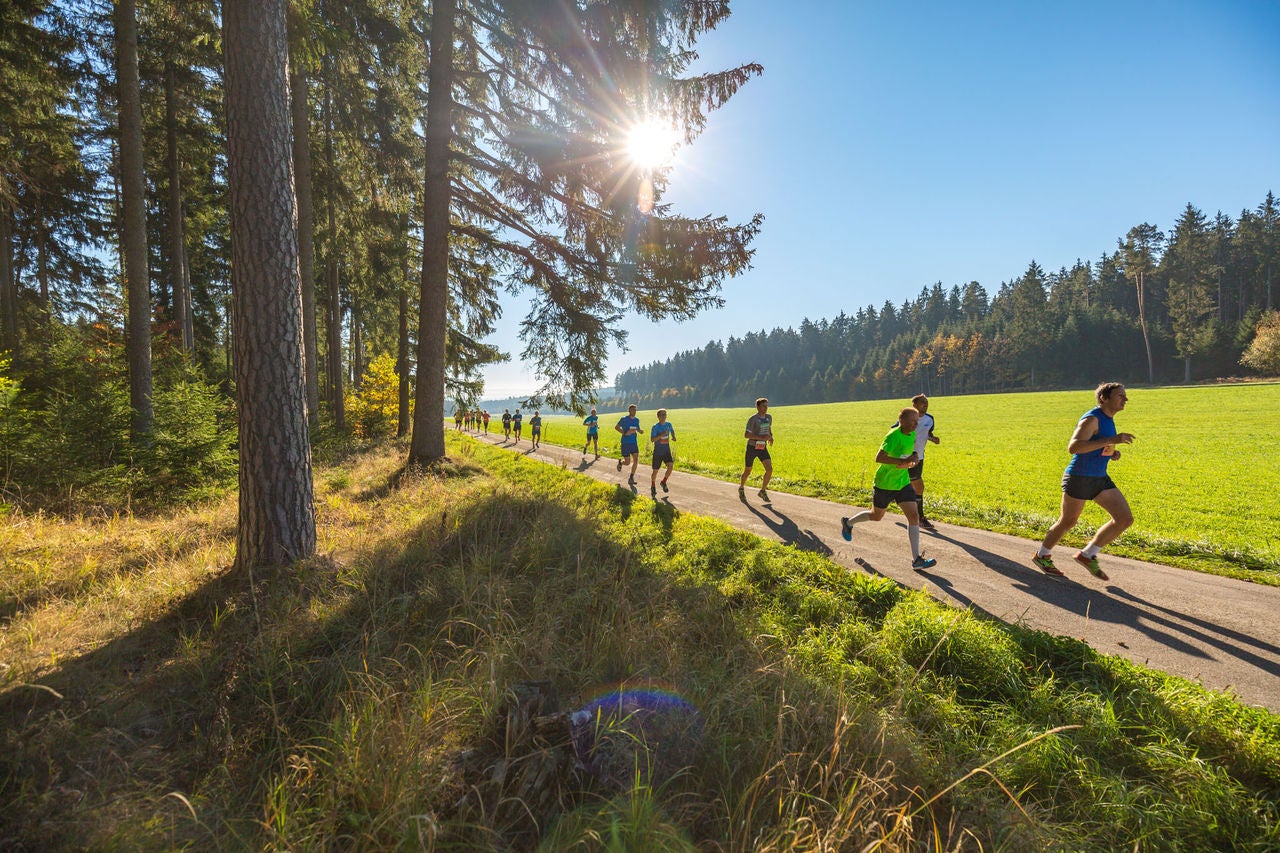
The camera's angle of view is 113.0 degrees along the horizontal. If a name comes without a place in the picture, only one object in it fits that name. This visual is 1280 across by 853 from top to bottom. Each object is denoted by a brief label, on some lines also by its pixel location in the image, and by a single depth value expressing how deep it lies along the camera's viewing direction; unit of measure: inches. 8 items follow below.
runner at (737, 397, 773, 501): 372.8
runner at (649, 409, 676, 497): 400.5
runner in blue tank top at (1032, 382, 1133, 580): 184.5
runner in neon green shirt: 211.5
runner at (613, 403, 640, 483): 457.2
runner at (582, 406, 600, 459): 642.2
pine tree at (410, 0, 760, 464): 322.3
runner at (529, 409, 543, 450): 776.9
